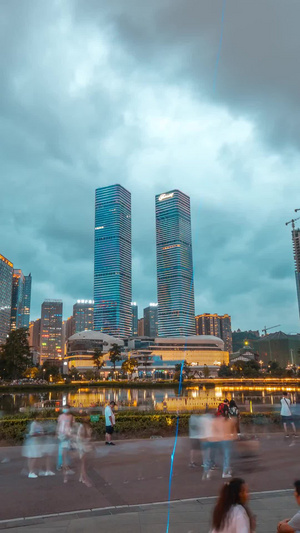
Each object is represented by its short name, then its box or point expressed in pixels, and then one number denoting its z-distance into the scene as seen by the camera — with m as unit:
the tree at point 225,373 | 135.99
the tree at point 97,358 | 131.62
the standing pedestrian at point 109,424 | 14.09
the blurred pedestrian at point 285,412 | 16.70
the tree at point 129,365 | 130.00
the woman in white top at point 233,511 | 3.62
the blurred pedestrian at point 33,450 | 9.86
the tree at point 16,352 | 78.44
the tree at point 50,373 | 111.75
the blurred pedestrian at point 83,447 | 9.20
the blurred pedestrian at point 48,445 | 10.27
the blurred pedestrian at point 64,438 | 10.35
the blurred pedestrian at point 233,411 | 15.53
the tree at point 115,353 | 129.05
